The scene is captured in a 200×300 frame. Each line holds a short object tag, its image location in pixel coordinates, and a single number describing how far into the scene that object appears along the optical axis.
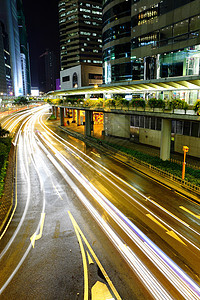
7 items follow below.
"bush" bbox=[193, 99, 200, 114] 18.67
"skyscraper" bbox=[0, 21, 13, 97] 192.25
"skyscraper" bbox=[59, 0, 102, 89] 108.38
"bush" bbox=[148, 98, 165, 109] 23.25
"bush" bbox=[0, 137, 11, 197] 20.13
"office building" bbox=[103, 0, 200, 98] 31.06
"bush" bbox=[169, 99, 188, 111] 20.72
